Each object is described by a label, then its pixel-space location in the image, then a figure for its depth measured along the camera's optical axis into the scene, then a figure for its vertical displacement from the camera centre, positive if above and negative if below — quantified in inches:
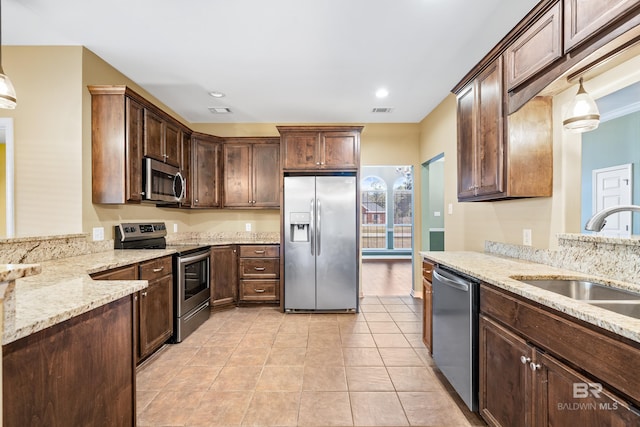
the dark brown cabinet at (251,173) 162.6 +22.8
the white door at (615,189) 102.8 +8.7
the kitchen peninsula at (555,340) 36.0 -19.9
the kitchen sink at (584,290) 54.6 -16.2
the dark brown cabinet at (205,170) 152.5 +23.3
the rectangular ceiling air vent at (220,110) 152.3 +55.9
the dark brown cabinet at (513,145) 75.6 +18.3
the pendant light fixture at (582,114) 62.3 +22.0
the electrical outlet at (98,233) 100.3 -7.3
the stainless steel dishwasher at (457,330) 66.9 -30.7
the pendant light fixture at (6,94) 64.9 +27.7
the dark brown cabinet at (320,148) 143.2 +32.6
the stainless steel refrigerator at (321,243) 141.3 -15.0
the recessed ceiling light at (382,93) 130.3 +56.1
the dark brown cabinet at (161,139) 112.1 +31.8
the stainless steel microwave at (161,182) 110.0 +13.1
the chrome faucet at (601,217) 54.6 -0.8
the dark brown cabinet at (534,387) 37.2 -27.6
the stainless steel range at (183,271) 111.6 -25.0
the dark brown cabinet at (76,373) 33.1 -22.0
